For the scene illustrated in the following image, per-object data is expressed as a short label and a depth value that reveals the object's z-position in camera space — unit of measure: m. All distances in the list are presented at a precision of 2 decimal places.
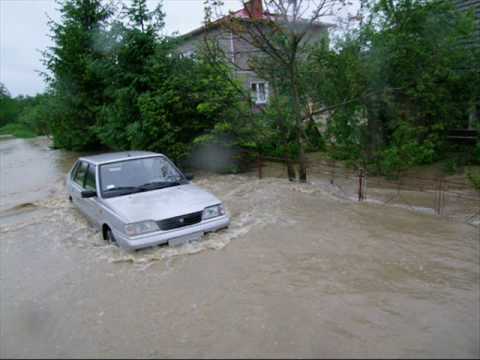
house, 8.11
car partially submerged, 5.02
